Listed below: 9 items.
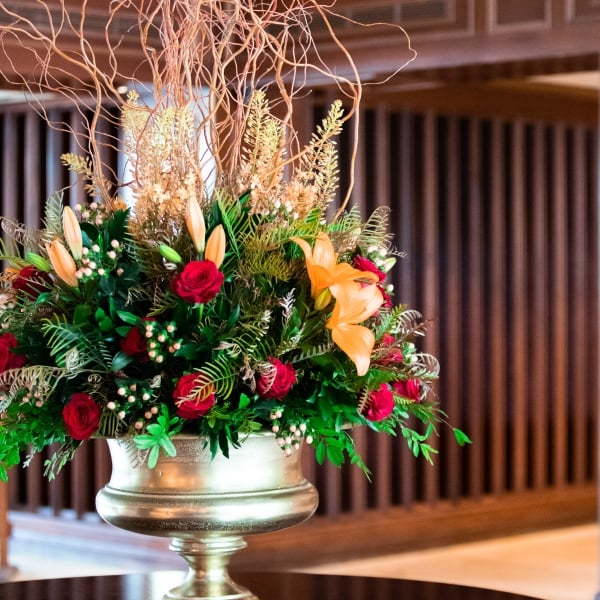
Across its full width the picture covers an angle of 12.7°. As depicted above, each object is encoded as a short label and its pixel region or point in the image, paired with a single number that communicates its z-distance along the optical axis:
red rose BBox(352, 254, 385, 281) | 3.68
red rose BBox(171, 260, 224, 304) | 3.46
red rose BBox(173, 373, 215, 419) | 3.44
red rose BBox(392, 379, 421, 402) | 3.67
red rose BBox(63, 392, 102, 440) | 3.47
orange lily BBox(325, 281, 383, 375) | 3.49
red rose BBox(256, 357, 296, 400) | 3.48
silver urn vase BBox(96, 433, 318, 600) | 3.50
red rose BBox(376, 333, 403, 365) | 3.64
